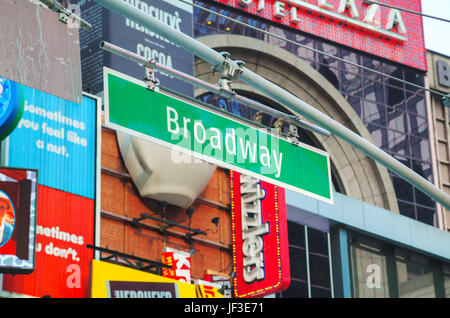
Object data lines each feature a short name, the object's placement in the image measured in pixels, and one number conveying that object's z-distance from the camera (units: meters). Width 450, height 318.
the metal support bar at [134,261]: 22.76
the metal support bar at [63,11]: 8.10
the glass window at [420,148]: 40.81
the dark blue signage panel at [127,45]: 28.05
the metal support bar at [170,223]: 25.20
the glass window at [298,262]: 33.03
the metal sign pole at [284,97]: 8.32
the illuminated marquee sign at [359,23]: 38.06
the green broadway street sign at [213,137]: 9.13
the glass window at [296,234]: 33.50
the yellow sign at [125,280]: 22.28
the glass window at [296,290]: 32.28
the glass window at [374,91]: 40.00
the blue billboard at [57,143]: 23.11
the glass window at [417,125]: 41.25
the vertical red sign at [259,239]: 25.42
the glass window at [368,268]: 29.09
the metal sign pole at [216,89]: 8.95
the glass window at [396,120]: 40.34
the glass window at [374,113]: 39.43
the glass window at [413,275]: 30.47
